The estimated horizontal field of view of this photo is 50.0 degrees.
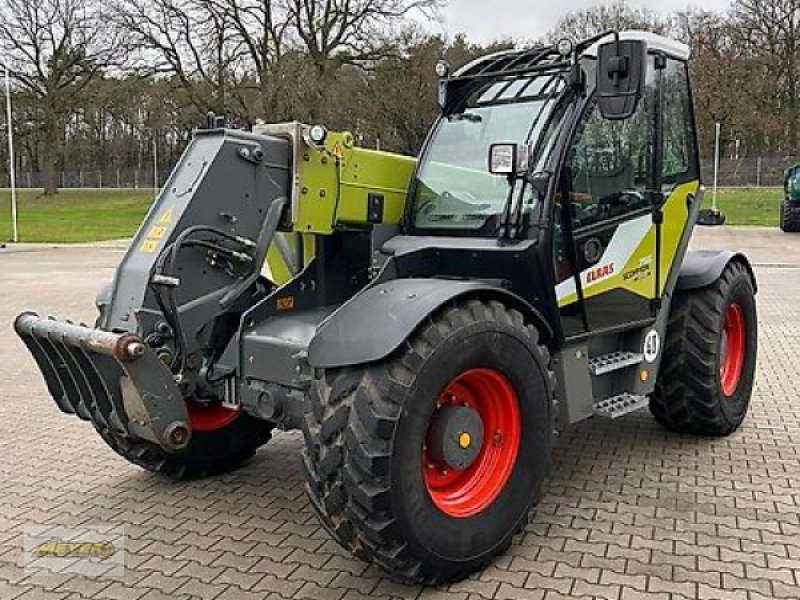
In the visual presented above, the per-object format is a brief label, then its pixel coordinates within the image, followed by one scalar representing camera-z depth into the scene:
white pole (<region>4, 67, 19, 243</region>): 25.94
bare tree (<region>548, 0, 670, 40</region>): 45.28
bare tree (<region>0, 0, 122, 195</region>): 40.72
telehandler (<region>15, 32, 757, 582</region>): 3.47
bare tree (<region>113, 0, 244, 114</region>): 30.97
